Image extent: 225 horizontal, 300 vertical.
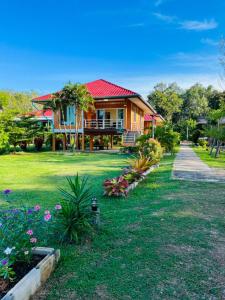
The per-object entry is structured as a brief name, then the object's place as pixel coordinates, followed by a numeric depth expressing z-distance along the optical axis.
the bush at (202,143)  26.35
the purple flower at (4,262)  2.38
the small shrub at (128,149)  19.38
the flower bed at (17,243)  2.51
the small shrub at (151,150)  11.62
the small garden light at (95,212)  4.27
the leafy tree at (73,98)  19.56
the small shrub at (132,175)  7.85
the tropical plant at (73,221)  3.79
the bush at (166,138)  16.88
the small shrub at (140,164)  8.81
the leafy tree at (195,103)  48.79
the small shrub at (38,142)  22.84
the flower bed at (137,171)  6.33
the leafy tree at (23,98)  59.97
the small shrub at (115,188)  6.27
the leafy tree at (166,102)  47.28
